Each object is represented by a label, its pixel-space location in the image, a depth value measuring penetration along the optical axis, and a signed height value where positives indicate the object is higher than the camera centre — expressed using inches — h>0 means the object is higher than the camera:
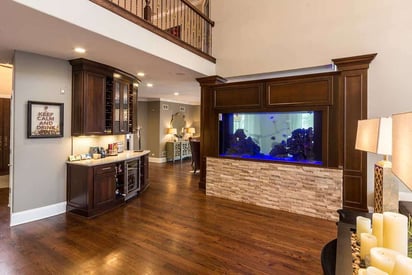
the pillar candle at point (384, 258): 34.8 -19.3
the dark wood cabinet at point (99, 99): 162.9 +27.5
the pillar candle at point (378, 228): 46.0 -18.9
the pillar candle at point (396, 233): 40.1 -17.4
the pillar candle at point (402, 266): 30.3 -17.5
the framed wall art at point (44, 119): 144.4 +9.8
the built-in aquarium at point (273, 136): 161.9 -0.4
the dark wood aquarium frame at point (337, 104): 145.3 +22.5
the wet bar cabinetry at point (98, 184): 150.9 -35.5
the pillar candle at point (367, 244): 45.4 -21.7
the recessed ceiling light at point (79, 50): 137.0 +51.9
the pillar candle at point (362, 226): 52.4 -20.9
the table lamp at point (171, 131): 372.2 +6.3
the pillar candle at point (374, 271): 32.3 -19.4
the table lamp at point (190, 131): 413.6 +7.2
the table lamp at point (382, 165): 74.5 -10.2
